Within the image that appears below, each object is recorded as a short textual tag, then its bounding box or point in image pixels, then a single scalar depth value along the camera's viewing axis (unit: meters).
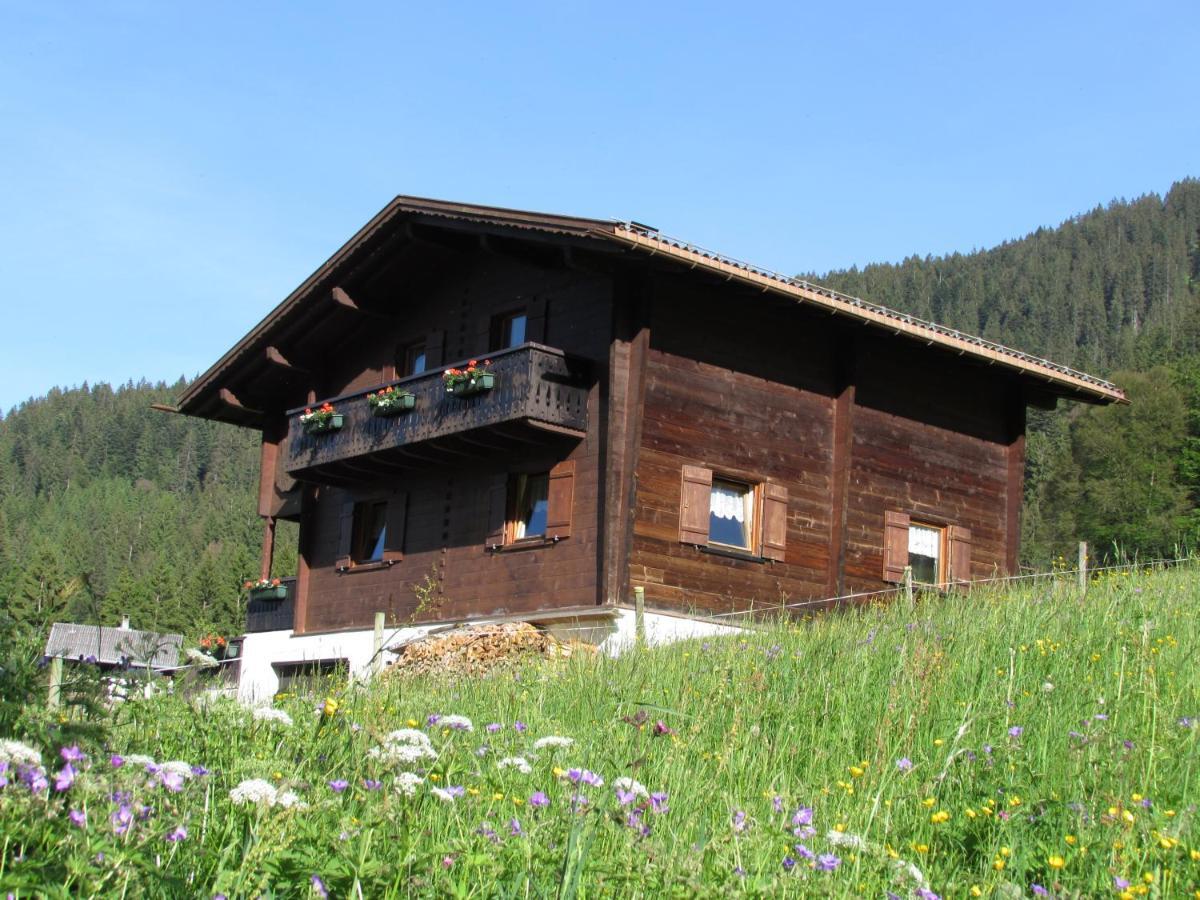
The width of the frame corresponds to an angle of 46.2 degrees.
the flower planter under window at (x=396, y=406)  20.70
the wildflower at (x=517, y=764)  5.30
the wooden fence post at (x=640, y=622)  11.38
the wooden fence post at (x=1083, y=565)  14.21
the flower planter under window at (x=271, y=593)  25.44
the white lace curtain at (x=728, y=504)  19.47
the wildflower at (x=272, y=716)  5.70
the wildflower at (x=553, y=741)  5.45
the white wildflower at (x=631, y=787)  4.84
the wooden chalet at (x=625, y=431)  18.61
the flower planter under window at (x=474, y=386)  18.94
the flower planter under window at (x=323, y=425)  22.20
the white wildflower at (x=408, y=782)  4.82
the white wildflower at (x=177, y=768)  4.54
